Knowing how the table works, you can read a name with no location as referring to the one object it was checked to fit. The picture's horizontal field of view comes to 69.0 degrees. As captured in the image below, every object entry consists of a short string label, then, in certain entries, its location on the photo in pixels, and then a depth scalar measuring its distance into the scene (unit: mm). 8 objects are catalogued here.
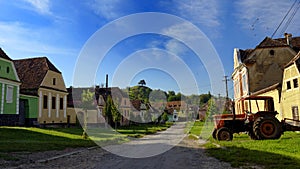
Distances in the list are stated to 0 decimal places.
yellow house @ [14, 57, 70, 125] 23015
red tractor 11559
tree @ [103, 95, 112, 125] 22884
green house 18506
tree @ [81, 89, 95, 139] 25404
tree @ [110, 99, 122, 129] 22826
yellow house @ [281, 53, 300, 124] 14816
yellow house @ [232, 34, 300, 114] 22545
